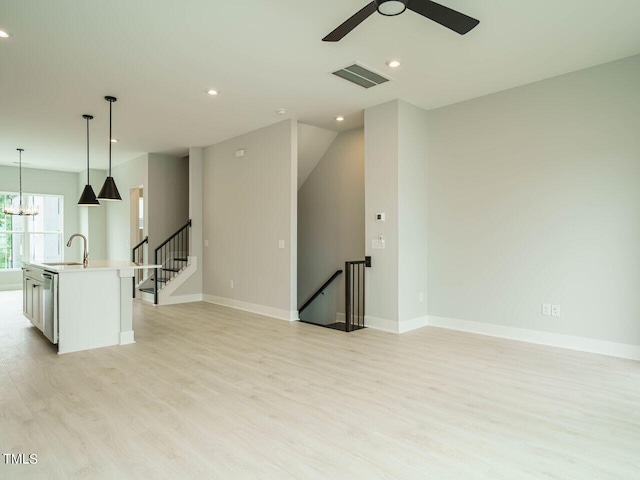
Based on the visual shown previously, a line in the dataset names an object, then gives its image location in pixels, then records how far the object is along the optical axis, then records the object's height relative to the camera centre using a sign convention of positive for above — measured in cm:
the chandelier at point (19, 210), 897 +76
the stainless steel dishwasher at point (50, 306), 423 -71
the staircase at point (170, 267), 735 -52
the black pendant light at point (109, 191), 486 +63
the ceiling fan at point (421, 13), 231 +141
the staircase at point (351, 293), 518 -81
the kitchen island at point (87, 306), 423 -72
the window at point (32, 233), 978 +24
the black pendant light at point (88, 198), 501 +56
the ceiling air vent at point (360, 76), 414 +180
